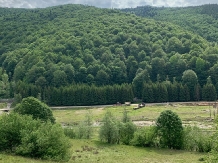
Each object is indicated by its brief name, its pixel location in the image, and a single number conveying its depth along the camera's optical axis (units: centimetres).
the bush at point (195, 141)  6157
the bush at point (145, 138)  6519
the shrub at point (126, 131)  6675
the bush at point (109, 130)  6506
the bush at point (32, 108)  6392
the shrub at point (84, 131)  7164
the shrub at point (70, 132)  6931
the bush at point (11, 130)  4228
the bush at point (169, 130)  6375
